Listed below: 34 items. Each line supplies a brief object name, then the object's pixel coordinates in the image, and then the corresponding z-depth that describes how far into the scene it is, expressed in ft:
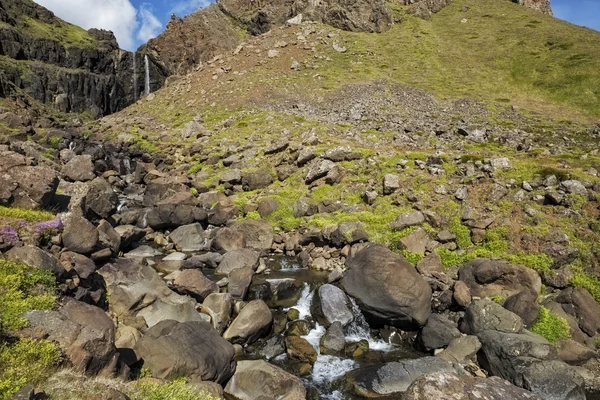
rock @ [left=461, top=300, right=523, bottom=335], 49.21
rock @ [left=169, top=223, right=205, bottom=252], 82.79
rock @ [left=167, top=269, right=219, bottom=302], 56.75
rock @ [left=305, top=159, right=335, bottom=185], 99.65
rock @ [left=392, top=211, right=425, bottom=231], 76.02
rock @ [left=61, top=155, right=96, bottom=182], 110.11
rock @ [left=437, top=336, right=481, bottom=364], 47.85
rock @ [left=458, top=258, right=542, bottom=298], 59.06
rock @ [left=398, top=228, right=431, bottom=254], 70.85
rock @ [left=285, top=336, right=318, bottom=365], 47.47
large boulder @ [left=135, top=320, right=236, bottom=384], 36.96
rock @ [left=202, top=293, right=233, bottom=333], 51.31
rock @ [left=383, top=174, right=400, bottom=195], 87.40
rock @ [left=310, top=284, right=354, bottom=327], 55.11
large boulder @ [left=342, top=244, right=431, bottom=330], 53.42
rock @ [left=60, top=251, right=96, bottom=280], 45.43
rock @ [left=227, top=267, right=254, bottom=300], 58.95
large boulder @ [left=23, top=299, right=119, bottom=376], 30.27
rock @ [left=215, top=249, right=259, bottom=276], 69.77
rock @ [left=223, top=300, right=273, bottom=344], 48.98
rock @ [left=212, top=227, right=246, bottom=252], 80.12
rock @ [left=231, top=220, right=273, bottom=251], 82.23
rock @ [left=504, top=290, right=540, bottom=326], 52.29
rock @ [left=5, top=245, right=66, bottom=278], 39.55
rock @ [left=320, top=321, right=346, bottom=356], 49.28
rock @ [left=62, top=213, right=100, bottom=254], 51.85
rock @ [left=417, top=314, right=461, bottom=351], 50.88
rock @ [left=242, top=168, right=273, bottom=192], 106.93
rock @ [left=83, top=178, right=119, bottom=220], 82.66
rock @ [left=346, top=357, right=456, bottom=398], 41.91
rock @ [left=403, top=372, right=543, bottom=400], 31.99
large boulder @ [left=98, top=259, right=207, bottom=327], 48.90
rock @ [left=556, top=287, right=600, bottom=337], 51.70
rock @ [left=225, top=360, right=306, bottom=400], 39.42
